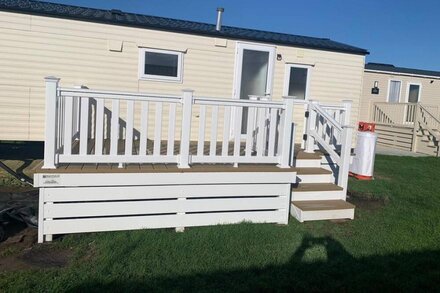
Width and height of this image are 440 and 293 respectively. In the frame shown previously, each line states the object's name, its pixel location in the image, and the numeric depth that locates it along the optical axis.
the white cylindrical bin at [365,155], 8.04
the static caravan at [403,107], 14.60
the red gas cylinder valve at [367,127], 8.55
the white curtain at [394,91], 18.31
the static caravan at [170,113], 4.29
